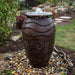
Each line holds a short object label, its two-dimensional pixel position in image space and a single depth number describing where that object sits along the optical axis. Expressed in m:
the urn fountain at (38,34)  2.35
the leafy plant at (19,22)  5.93
